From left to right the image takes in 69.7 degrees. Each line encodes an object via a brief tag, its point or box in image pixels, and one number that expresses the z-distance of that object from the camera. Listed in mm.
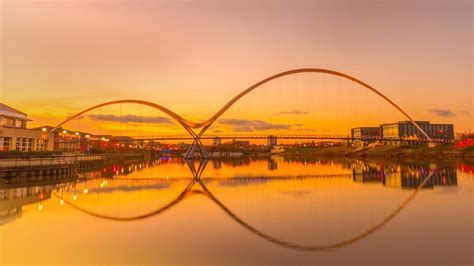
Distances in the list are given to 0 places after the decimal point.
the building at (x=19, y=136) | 35469
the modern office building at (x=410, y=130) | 126125
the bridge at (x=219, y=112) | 58031
